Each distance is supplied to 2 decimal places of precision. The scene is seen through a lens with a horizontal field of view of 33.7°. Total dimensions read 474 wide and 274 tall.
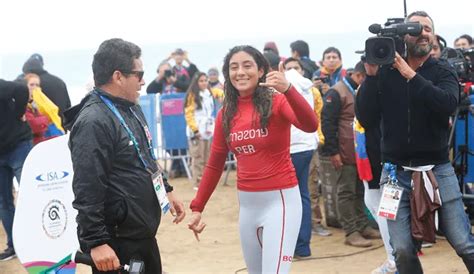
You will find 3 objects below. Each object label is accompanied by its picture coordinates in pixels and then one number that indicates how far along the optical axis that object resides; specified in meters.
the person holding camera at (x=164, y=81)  14.10
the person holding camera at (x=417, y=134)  4.55
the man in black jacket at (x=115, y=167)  3.70
